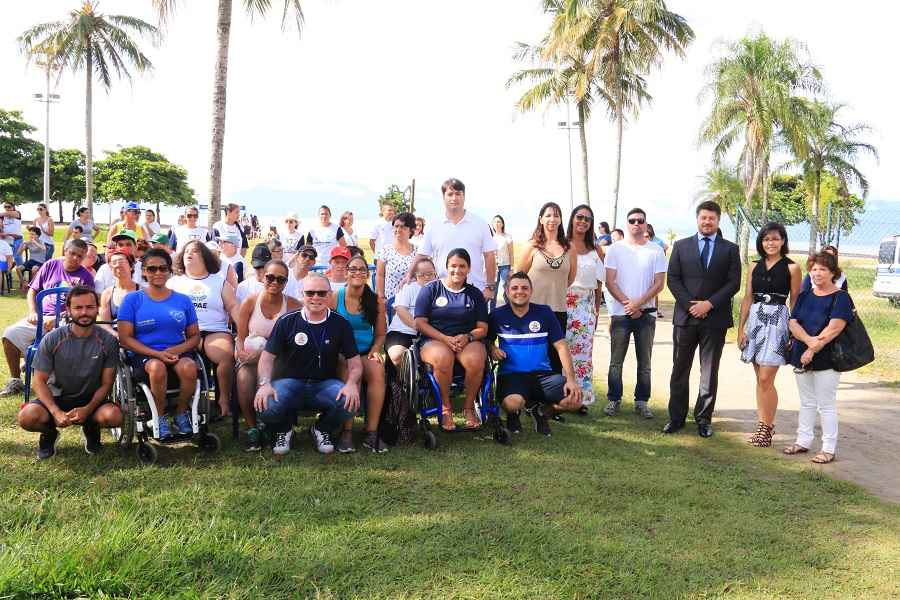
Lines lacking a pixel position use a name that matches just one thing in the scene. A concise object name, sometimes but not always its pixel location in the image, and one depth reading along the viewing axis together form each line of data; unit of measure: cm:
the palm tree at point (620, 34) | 2209
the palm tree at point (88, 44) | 3094
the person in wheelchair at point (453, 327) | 539
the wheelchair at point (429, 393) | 532
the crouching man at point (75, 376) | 460
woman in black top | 557
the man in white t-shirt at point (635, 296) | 650
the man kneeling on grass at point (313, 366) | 501
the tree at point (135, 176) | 7350
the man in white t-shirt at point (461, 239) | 637
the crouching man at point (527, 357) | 557
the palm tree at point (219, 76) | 1273
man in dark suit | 589
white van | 1866
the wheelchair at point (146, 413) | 469
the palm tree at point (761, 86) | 2842
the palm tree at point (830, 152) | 3381
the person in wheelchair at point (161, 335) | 489
